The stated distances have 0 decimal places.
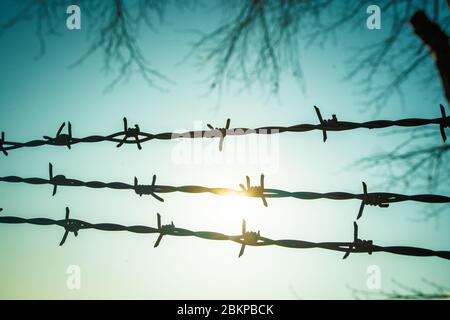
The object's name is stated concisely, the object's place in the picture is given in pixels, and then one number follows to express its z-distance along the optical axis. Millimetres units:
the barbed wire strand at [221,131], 635
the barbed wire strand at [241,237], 616
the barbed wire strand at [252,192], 623
